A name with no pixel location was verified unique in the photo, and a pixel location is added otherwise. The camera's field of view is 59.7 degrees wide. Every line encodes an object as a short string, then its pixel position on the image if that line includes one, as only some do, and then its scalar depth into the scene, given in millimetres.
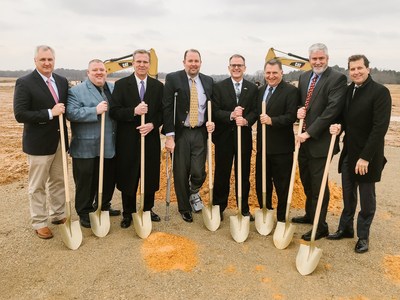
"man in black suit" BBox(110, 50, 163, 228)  4641
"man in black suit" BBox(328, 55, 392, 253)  3922
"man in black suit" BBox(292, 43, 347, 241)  4219
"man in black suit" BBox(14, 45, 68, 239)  4254
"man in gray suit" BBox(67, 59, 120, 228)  4523
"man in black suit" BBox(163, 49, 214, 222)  4918
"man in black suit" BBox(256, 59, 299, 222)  4613
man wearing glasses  4848
